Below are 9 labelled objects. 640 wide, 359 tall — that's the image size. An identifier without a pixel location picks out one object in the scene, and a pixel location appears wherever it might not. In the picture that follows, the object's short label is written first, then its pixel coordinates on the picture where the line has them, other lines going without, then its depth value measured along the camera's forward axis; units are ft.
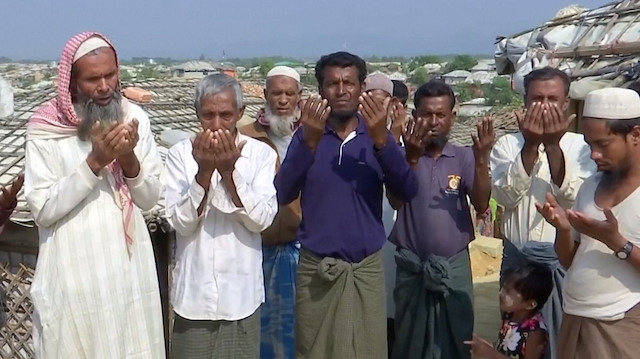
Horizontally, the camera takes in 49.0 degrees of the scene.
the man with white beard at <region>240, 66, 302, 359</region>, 12.66
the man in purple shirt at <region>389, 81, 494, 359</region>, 11.63
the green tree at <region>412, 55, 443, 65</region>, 322.55
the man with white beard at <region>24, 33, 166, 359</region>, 9.07
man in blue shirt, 10.71
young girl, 10.43
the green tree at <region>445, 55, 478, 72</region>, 257.53
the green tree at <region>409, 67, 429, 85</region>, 172.76
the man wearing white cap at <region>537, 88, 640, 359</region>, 8.25
